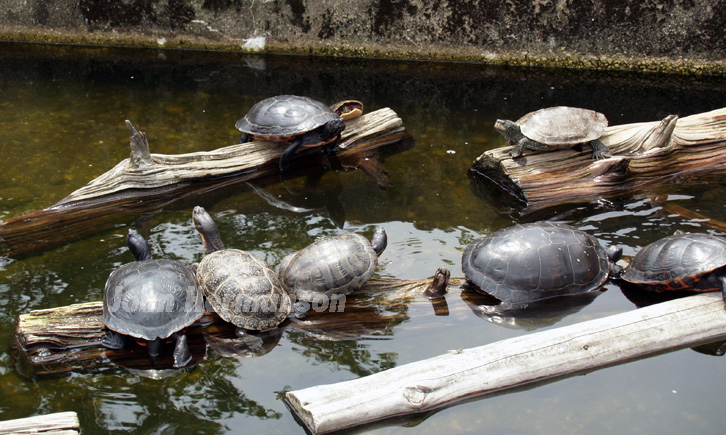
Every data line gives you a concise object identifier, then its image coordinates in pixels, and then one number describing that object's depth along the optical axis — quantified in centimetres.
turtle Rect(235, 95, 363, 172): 626
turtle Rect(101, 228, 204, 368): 373
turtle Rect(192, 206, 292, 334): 398
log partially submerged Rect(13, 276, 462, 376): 380
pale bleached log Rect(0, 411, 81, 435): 290
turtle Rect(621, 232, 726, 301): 411
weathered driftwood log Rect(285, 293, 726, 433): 336
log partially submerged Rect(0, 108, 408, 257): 515
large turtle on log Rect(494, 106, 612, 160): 589
